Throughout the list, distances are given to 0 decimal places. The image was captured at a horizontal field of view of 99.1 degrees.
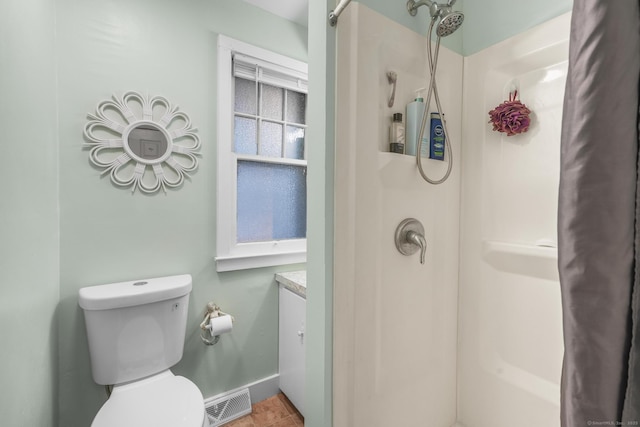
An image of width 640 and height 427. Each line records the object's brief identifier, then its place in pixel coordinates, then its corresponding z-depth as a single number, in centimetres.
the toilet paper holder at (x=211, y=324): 149
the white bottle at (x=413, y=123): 101
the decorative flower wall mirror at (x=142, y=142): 131
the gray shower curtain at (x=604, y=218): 41
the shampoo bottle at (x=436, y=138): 108
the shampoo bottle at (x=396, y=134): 98
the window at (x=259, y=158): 161
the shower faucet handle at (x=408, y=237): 100
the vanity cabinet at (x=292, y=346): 156
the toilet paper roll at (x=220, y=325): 146
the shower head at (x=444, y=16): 90
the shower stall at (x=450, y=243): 90
